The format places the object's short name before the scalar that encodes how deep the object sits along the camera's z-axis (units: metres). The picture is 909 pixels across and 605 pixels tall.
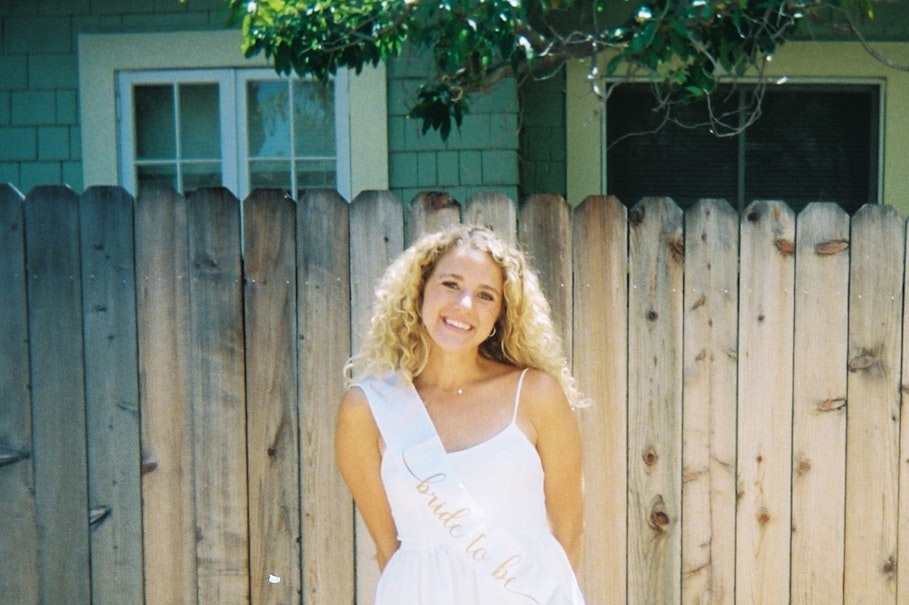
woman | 2.43
